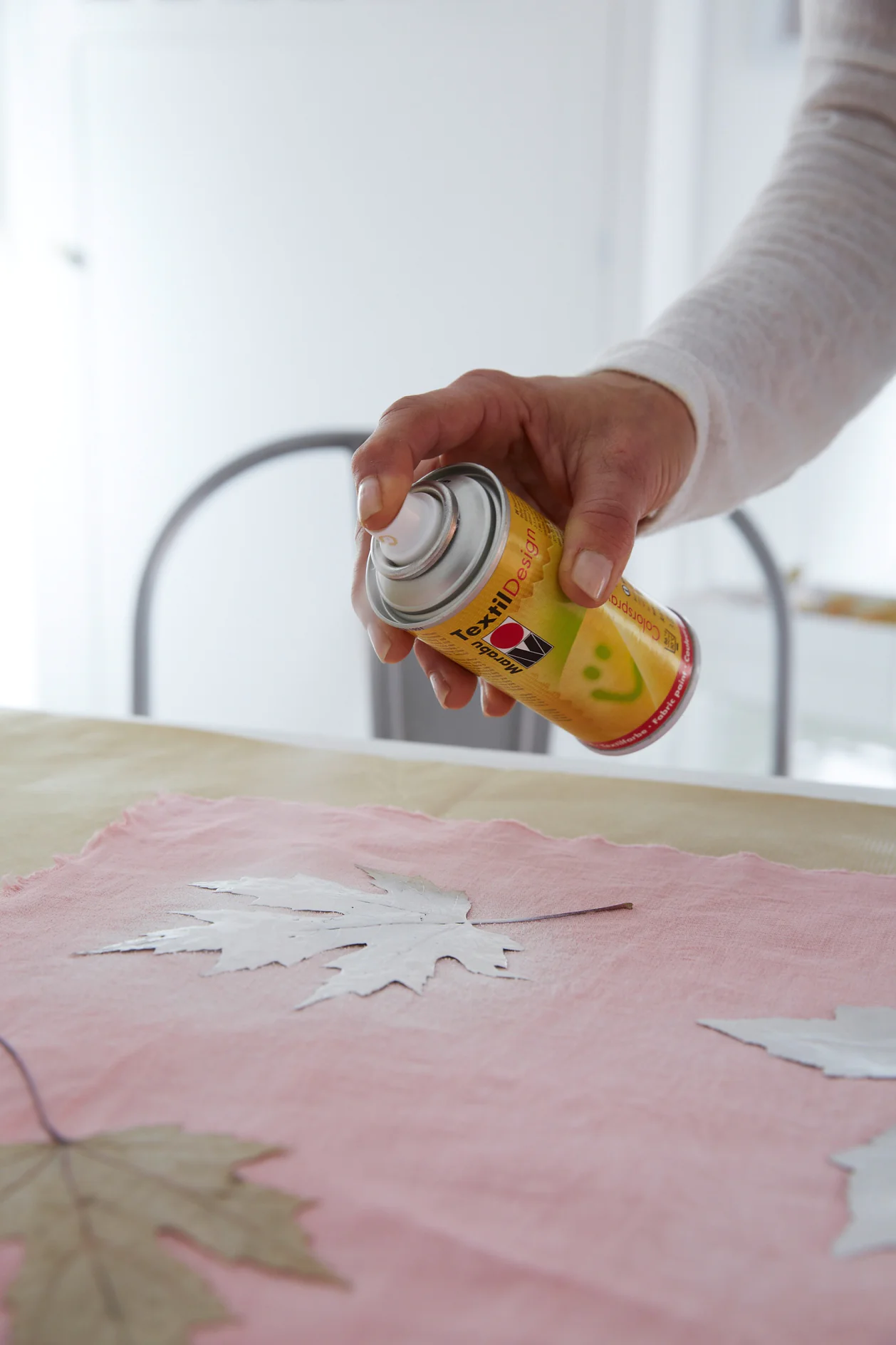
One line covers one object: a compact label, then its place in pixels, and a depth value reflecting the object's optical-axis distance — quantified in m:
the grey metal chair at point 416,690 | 1.10
